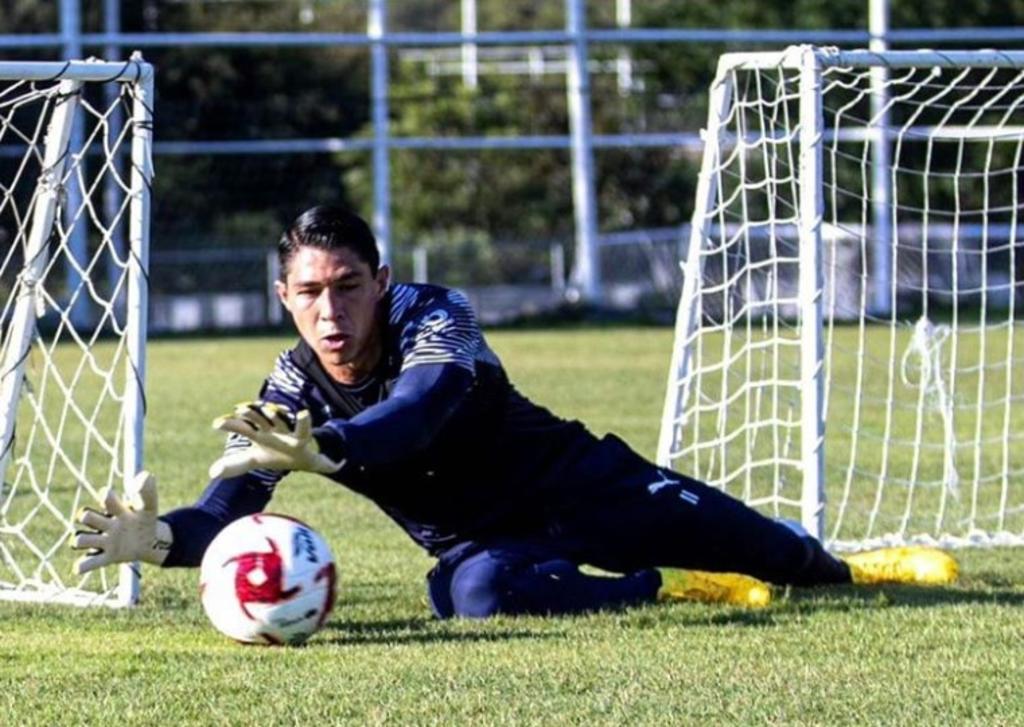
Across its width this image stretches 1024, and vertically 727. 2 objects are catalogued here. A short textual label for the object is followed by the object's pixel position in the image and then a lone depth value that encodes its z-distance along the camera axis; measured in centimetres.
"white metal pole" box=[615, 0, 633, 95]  3397
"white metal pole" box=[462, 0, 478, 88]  3275
